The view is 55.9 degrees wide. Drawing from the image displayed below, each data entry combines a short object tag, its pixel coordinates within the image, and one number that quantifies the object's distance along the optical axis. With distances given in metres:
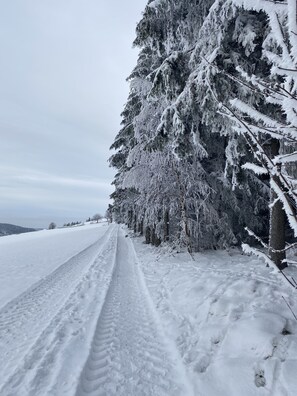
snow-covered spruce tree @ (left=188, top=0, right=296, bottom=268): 6.26
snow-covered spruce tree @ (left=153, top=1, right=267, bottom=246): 6.58
